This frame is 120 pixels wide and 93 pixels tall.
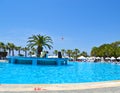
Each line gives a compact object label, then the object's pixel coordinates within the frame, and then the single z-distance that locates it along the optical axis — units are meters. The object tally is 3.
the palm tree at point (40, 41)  22.50
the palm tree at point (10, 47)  37.43
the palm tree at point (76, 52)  44.61
